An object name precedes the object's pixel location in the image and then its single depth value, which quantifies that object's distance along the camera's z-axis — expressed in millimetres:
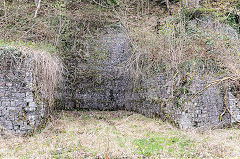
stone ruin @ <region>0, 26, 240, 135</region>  7414
